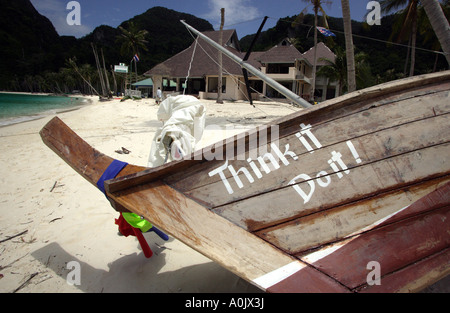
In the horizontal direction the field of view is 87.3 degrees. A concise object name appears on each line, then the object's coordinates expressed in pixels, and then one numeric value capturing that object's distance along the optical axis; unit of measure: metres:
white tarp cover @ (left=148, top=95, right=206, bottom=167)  2.04
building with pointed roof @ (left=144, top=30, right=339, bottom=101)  21.89
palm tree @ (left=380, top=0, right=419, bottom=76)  16.04
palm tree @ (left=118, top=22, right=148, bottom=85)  36.66
